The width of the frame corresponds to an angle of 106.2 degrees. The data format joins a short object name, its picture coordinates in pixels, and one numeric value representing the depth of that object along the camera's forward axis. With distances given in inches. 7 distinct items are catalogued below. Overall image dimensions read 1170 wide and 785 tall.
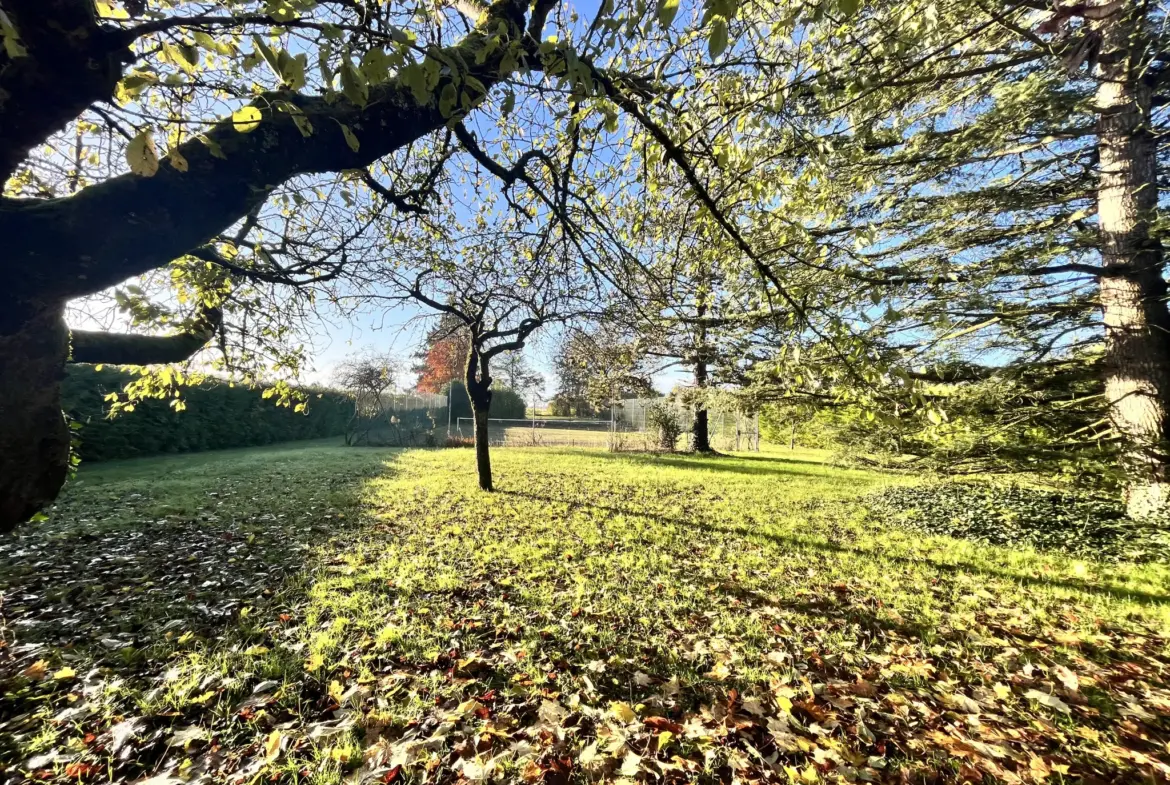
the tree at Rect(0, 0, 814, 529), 56.7
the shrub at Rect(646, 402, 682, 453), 732.0
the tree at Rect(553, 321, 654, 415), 323.6
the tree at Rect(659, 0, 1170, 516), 125.3
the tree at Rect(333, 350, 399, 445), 723.4
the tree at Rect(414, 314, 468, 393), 348.5
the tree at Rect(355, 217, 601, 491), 173.5
